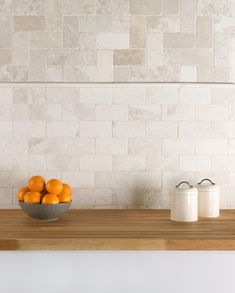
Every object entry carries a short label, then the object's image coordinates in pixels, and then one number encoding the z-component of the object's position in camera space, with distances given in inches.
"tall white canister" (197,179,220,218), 85.0
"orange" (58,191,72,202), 81.8
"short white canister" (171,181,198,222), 81.7
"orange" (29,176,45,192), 82.4
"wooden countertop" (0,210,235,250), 68.9
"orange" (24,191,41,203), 80.7
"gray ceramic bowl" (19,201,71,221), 80.3
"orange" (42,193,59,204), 80.4
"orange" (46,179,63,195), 81.5
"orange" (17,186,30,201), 82.5
